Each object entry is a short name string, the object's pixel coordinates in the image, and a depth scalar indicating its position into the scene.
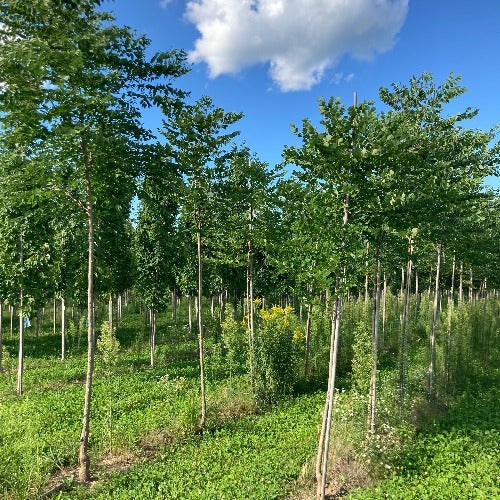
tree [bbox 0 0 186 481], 5.88
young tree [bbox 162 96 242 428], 9.11
